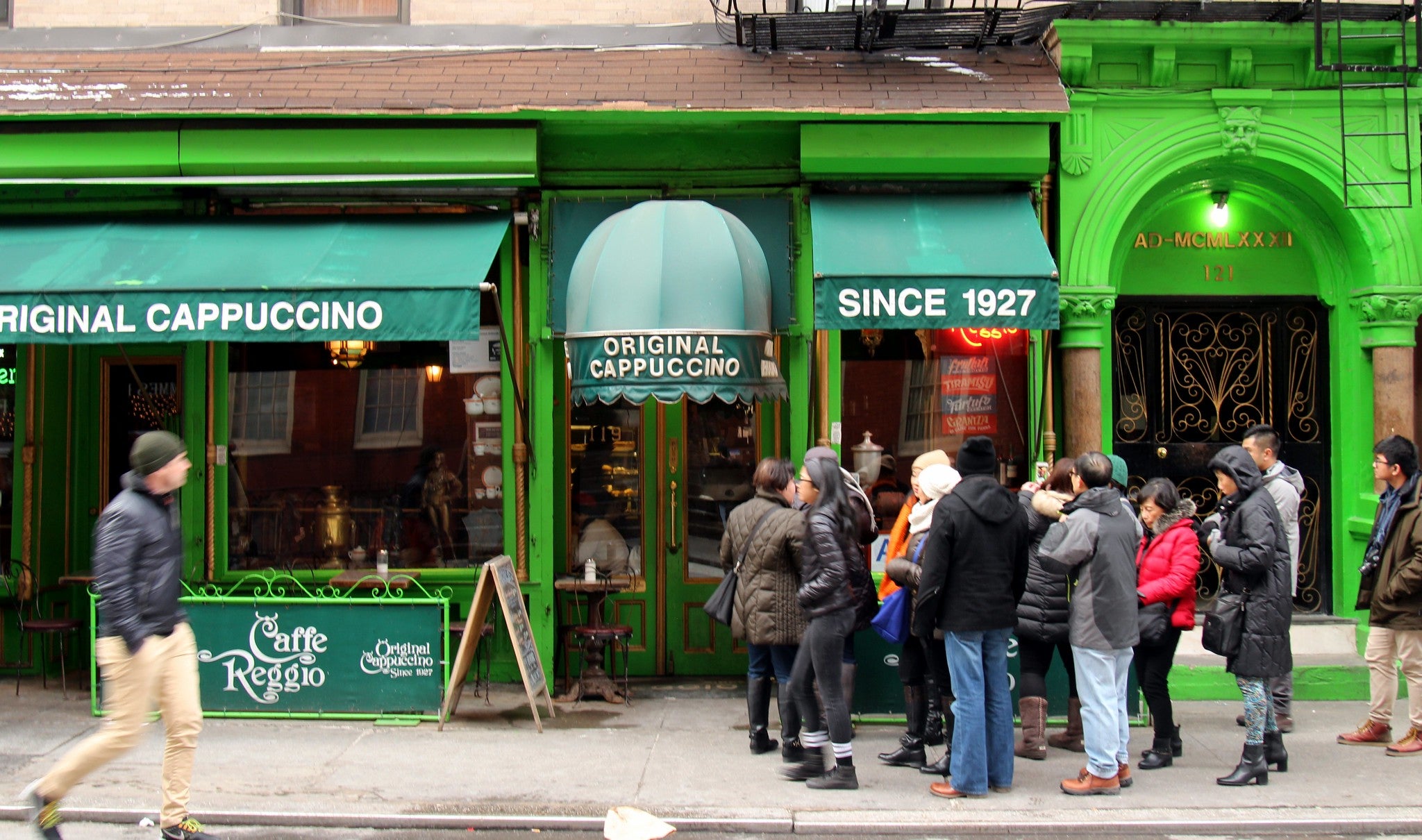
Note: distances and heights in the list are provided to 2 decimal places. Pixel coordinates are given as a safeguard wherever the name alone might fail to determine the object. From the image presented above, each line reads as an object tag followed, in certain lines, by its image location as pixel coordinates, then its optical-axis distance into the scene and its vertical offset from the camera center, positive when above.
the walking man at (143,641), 5.48 -0.78
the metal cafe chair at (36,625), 9.02 -1.15
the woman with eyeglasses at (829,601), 6.54 -0.76
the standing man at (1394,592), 7.52 -0.87
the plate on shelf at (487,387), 9.48 +0.57
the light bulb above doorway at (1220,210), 9.70 +1.91
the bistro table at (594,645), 8.91 -1.34
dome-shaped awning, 7.79 +0.95
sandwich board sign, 7.91 -1.07
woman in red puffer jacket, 7.12 -0.78
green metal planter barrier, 8.23 -1.28
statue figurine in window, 9.52 -0.23
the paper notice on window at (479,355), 9.45 +0.82
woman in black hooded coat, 6.77 -0.72
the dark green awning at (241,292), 7.95 +1.11
